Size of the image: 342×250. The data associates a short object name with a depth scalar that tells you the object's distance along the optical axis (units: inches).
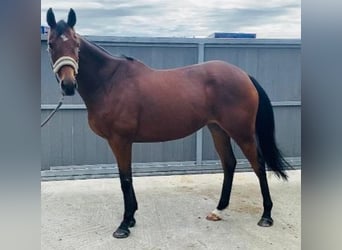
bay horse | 74.0
